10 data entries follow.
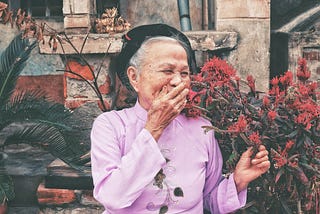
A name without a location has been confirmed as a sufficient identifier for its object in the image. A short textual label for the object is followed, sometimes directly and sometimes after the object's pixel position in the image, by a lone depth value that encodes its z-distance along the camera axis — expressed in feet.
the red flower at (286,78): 7.19
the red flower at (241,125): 6.85
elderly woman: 6.75
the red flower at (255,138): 6.83
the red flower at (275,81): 7.16
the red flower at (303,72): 7.11
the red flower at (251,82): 7.42
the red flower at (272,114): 6.91
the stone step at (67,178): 11.92
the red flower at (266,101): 7.15
